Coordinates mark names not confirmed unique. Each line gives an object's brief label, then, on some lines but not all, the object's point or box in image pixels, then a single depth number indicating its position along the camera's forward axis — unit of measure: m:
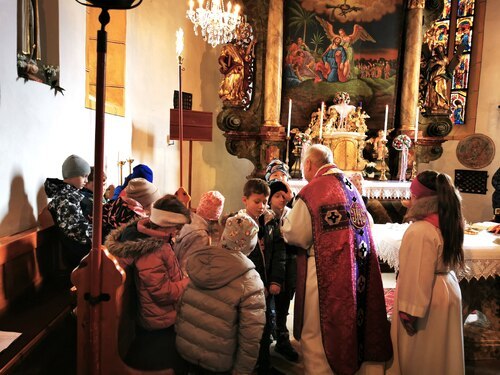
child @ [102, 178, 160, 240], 2.97
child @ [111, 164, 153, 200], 3.78
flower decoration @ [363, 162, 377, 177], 7.90
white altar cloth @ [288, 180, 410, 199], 6.94
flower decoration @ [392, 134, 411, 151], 7.57
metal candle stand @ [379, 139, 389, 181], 7.67
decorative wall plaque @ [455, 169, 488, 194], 8.91
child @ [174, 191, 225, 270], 2.99
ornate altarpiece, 7.91
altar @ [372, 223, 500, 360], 3.58
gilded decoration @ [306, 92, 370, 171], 7.64
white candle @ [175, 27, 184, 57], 3.21
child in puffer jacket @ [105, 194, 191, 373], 2.22
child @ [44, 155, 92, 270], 2.90
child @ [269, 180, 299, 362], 3.47
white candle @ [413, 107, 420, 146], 7.53
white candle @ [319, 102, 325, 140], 7.26
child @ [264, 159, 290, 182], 4.57
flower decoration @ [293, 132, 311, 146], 7.67
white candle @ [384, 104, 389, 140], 7.53
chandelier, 5.86
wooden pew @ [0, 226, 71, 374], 2.18
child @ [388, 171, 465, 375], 2.49
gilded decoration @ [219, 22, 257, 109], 7.87
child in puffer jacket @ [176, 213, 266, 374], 2.15
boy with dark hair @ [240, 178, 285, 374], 2.96
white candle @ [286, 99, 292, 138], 7.34
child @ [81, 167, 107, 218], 3.23
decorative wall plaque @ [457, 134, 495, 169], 8.84
